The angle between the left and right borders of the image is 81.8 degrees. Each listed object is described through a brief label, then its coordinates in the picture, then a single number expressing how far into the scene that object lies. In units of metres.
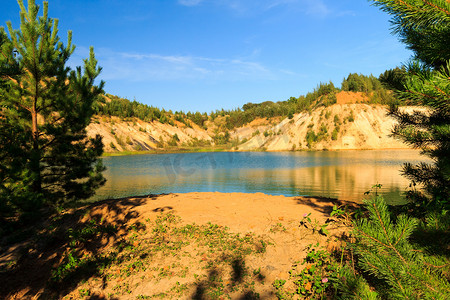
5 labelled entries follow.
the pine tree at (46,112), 9.38
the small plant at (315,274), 4.82
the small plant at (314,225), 6.18
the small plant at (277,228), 6.79
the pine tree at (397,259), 2.05
